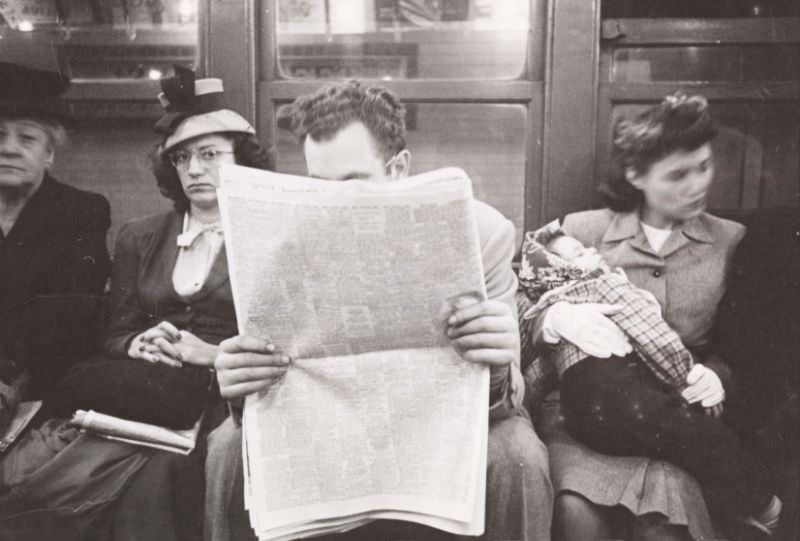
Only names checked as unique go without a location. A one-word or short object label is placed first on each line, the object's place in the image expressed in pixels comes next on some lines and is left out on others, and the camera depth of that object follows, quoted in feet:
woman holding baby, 5.72
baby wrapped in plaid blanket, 6.46
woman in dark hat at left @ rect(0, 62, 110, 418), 6.93
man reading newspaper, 4.92
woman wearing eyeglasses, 6.98
